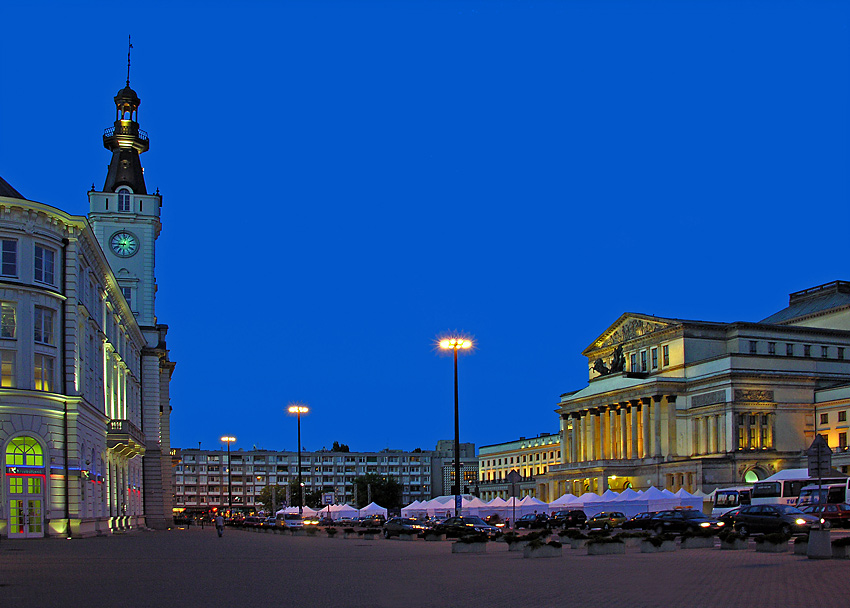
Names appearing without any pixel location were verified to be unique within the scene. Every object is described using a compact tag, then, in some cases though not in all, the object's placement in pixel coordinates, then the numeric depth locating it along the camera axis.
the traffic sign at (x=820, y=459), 30.81
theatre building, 107.56
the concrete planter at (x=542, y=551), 34.34
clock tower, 94.12
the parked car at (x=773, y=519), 46.31
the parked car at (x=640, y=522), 59.19
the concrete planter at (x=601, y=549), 35.31
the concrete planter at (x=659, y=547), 36.84
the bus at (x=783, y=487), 78.25
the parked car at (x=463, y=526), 52.62
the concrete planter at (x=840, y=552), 30.02
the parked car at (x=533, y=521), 81.86
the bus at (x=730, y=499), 78.94
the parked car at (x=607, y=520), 68.98
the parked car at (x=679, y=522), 54.22
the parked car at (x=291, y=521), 87.50
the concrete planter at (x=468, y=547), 37.97
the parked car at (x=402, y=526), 58.83
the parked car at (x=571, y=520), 81.69
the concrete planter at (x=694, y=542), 39.31
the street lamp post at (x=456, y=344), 54.25
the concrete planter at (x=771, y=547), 34.31
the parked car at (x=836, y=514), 58.50
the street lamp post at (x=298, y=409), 88.81
